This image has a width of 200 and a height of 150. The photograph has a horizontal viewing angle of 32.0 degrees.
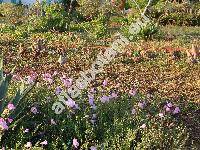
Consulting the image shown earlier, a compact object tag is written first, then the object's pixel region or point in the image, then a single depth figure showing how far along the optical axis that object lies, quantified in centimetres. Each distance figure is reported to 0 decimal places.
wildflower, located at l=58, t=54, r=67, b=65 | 700
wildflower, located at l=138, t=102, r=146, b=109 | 410
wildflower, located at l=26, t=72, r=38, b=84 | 420
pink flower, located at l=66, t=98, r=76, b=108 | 373
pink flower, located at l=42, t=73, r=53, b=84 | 426
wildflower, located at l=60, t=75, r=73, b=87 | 414
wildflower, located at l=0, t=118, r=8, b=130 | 307
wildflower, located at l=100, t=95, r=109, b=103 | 402
